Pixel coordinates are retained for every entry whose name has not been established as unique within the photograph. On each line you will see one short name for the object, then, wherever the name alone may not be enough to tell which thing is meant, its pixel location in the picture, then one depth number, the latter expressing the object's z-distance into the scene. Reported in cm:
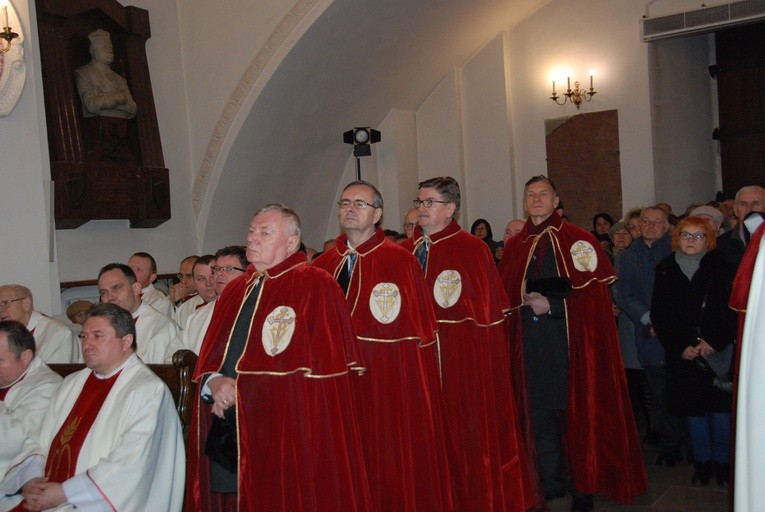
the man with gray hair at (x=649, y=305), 602
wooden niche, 830
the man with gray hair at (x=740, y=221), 553
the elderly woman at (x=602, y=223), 1015
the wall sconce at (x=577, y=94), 1110
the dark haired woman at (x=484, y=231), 1053
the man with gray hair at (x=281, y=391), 352
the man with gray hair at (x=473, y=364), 468
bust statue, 860
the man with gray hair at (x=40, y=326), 550
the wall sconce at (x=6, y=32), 668
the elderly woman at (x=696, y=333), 520
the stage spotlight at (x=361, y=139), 1063
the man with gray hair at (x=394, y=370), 422
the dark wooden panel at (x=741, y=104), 1144
